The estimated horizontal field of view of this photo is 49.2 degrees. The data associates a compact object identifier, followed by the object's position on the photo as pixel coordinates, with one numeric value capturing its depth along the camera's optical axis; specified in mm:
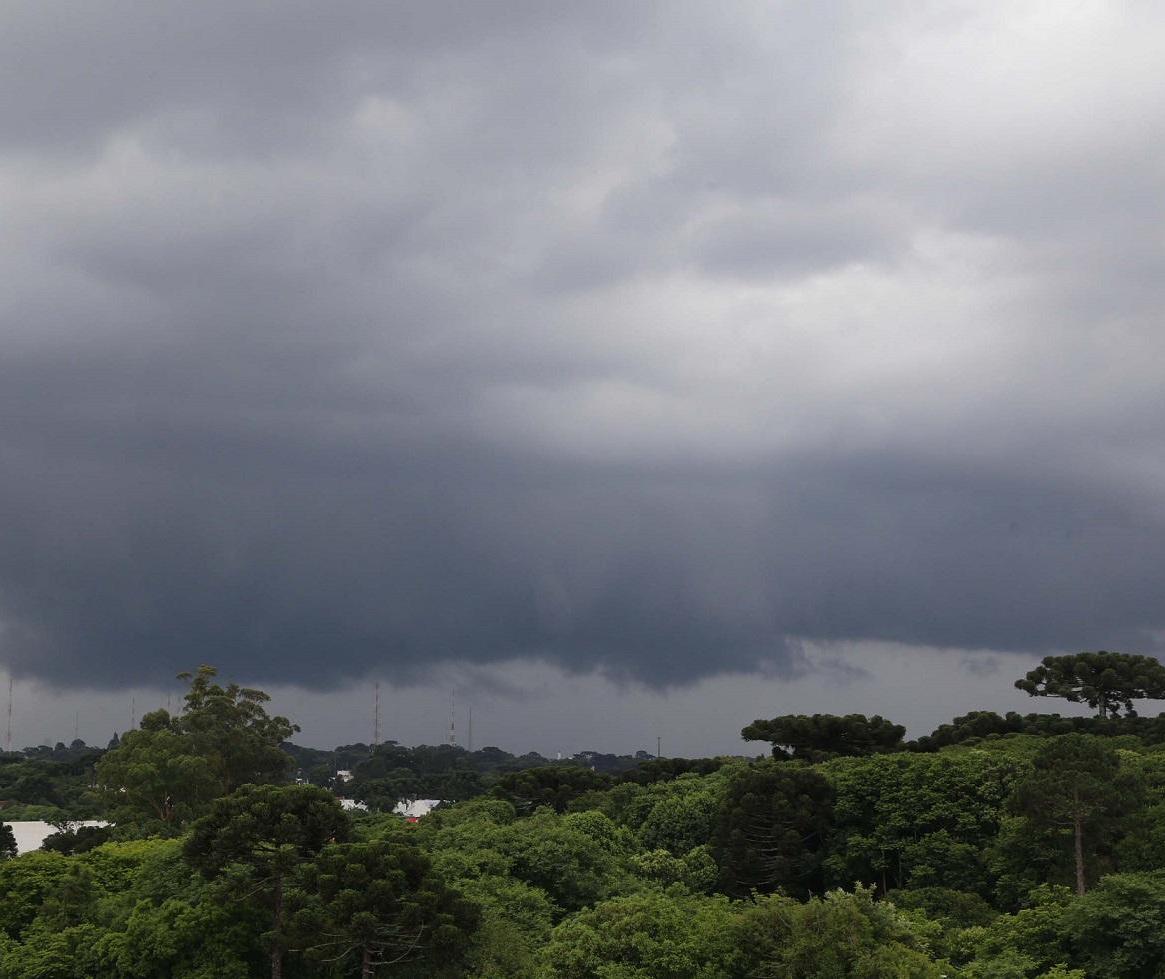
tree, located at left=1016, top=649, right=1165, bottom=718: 119562
